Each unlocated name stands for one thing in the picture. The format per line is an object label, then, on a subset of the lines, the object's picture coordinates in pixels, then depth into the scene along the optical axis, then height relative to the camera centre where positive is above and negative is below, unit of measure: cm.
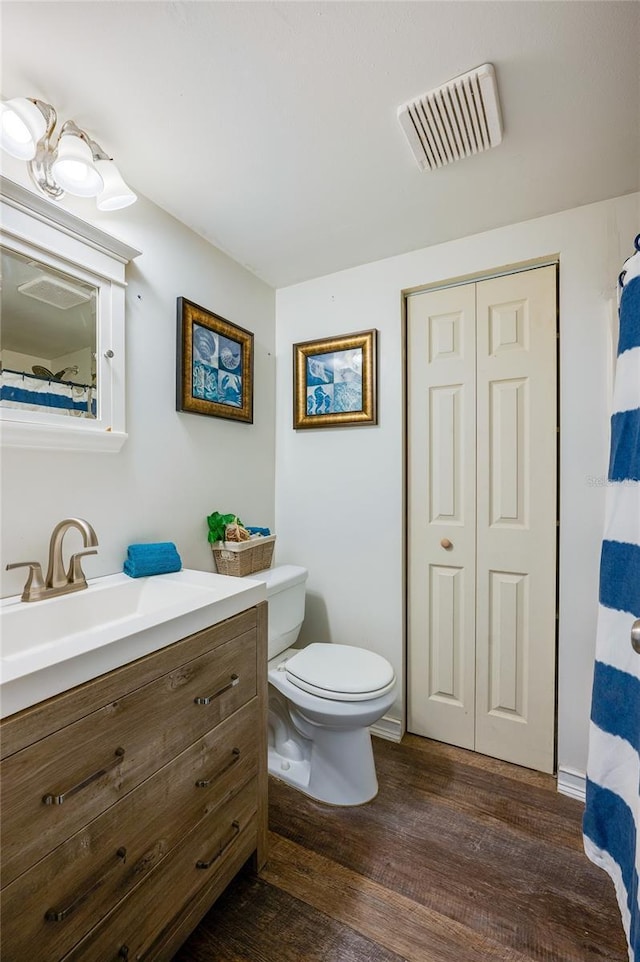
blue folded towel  135 -28
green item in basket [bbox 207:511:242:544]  176 -21
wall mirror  111 +45
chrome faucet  111 -27
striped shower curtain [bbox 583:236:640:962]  92 -44
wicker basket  173 -35
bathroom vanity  68 -67
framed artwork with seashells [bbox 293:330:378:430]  196 +47
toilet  146 -84
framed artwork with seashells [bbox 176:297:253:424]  163 +48
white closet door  168 -17
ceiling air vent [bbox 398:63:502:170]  108 +102
